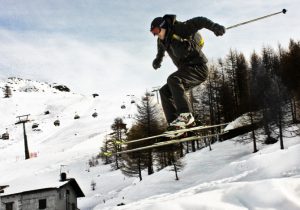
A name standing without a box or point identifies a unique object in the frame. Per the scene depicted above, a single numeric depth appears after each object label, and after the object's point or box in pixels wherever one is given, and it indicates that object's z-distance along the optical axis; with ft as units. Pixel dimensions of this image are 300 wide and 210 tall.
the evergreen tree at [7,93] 371.15
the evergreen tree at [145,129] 143.23
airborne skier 22.54
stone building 133.49
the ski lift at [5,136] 258.51
